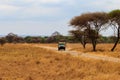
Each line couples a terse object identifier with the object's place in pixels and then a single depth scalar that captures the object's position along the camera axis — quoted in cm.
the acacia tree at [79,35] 7403
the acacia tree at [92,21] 6253
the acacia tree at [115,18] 5919
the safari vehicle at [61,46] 6400
